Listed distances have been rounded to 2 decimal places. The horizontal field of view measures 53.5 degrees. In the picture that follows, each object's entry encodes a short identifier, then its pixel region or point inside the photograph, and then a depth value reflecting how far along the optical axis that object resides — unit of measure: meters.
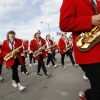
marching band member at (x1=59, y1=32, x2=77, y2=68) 5.59
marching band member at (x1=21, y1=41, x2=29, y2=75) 4.81
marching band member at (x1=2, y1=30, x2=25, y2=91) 3.10
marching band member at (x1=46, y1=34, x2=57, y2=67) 5.82
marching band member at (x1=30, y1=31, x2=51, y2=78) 4.23
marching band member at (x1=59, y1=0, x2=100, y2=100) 1.18
